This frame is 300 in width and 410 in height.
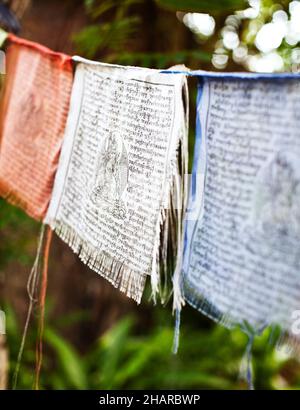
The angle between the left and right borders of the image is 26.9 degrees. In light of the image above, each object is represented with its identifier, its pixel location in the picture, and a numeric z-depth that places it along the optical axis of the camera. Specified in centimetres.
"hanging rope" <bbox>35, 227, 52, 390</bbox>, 159
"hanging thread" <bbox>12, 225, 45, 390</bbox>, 161
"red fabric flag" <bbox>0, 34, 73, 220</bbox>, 161
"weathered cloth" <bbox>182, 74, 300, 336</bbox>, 97
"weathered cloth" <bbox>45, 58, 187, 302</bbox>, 115
